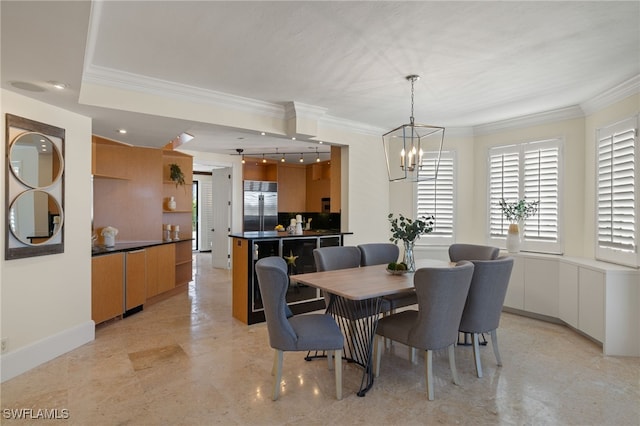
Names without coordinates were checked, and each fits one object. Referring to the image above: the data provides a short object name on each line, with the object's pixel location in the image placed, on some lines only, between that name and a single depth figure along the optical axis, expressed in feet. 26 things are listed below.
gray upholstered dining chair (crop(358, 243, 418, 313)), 12.16
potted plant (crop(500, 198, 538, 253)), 15.48
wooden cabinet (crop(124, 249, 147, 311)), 14.64
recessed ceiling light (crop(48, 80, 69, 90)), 8.94
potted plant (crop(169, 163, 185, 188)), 19.72
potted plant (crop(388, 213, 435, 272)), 10.93
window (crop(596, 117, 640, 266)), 11.39
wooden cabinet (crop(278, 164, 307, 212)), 28.32
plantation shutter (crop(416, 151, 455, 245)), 18.20
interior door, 26.05
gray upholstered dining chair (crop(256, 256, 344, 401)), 8.18
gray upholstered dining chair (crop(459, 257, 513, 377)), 9.69
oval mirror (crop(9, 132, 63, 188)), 9.82
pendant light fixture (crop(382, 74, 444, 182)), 18.14
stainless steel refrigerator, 26.37
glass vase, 11.13
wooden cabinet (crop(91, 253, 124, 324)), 12.97
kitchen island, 14.16
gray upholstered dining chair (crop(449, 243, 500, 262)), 12.59
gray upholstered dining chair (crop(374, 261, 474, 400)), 8.32
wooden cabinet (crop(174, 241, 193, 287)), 19.55
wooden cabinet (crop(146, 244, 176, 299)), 16.30
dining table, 8.82
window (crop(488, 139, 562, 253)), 15.12
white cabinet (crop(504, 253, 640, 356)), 11.27
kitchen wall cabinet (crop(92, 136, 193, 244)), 16.46
